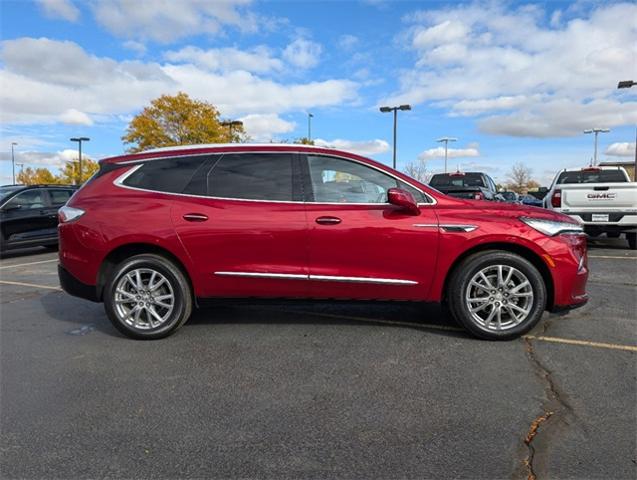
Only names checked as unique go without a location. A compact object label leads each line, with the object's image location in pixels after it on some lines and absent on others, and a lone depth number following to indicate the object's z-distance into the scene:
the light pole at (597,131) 43.56
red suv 4.13
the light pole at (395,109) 27.05
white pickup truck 9.30
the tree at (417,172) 46.33
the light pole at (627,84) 20.88
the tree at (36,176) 67.89
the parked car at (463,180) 13.63
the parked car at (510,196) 28.73
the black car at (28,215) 10.53
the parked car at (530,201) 28.95
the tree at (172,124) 32.88
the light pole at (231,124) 33.19
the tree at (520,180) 76.25
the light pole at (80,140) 38.07
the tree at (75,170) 51.56
